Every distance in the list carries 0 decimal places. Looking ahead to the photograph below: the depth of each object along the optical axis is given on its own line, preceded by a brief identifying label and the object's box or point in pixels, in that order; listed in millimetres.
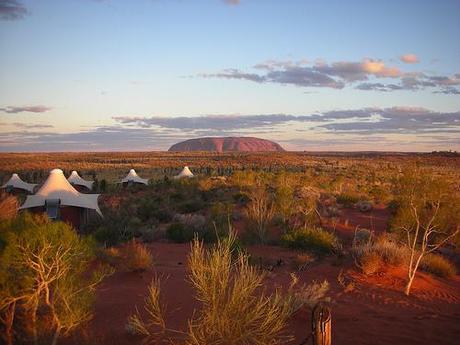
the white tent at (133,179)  39188
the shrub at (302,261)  12438
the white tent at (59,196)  21109
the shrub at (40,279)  5836
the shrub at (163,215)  22397
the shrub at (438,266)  12562
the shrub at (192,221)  18306
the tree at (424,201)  10969
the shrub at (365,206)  23914
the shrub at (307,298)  8117
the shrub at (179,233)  17219
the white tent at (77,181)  34500
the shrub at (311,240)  14188
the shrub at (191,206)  24312
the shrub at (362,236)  15208
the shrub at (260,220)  16453
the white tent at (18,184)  33562
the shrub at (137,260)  11297
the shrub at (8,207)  11819
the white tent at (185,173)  41122
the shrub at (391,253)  12422
